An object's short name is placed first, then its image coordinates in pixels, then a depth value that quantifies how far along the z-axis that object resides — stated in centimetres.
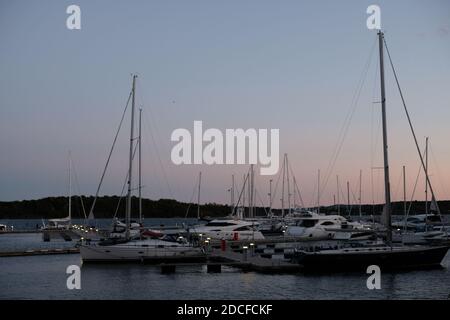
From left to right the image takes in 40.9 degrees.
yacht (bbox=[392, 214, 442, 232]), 5990
